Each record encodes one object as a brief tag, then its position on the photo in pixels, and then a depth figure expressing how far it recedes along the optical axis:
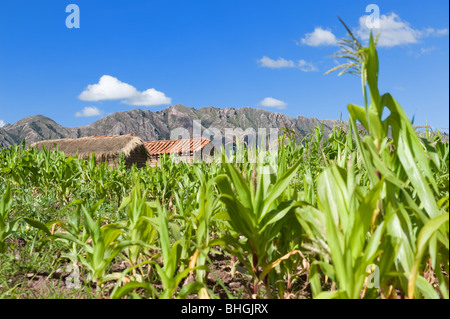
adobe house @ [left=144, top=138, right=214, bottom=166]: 25.29
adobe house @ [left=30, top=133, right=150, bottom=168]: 18.87
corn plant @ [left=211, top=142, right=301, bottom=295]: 1.56
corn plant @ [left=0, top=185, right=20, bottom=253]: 2.09
